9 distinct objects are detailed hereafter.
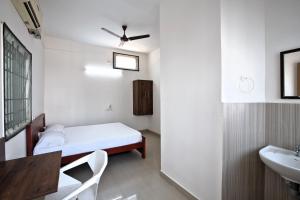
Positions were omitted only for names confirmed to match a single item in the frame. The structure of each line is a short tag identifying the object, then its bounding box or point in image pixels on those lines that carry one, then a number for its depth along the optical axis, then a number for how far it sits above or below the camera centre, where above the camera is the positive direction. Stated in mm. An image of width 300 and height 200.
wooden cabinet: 4844 +94
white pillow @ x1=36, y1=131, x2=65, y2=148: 2158 -654
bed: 2148 -766
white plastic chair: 1025 -706
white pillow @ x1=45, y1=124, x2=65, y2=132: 2666 -579
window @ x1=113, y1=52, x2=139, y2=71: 4797 +1384
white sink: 1176 -602
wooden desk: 765 -514
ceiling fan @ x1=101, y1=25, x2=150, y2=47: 3105 +1407
